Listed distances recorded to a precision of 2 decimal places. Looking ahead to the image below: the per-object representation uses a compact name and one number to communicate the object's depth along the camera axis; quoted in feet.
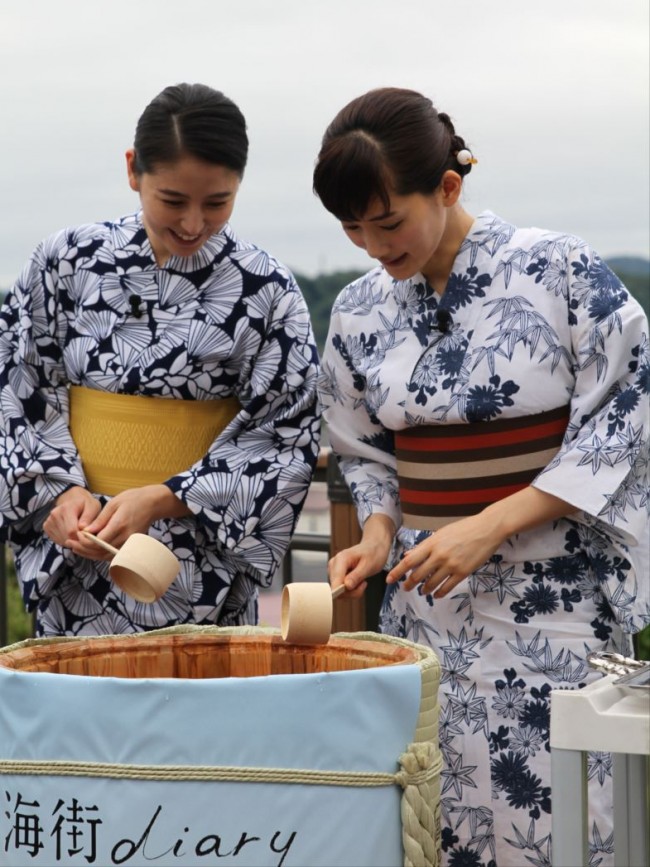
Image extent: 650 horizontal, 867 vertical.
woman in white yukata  11.63
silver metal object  9.86
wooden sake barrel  9.98
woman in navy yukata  12.62
